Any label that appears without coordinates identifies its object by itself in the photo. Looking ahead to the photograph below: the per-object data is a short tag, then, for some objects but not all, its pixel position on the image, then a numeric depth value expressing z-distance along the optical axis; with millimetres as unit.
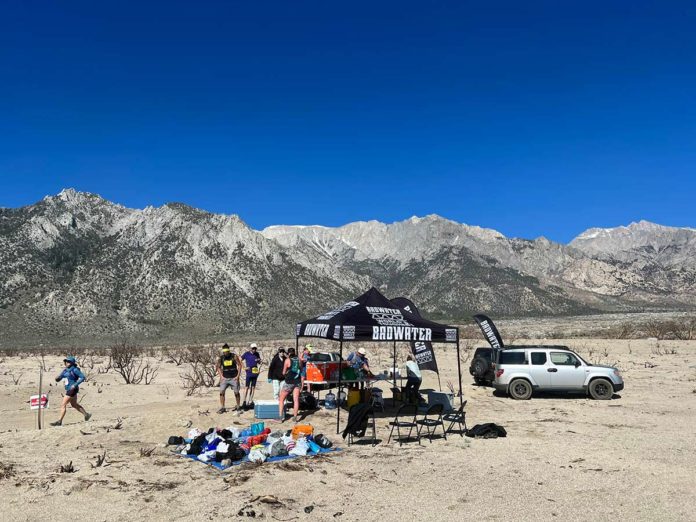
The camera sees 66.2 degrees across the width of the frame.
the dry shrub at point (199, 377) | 20339
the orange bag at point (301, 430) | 10950
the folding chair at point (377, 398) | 14300
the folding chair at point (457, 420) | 11930
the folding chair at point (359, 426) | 10984
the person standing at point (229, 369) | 13742
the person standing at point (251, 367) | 14617
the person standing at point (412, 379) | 15266
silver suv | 16656
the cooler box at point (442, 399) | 13711
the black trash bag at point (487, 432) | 11562
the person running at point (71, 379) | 13234
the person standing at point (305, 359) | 16609
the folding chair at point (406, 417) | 11156
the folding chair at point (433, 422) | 11112
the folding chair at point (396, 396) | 16141
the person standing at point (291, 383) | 13175
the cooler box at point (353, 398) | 13688
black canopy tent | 12453
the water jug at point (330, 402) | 15086
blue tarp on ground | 9469
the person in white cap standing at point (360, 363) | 15437
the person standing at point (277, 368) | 13727
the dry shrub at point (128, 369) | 23406
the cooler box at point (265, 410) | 13594
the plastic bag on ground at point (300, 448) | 10094
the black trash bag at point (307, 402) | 14656
